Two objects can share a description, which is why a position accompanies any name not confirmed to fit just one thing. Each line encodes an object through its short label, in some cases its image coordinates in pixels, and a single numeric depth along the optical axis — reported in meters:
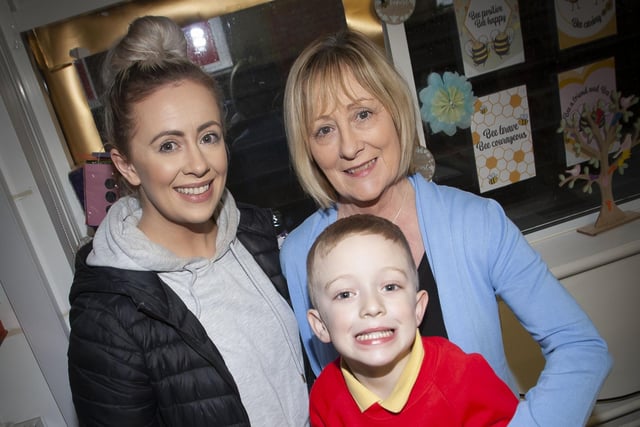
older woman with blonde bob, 1.13
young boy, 1.04
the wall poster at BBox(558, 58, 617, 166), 2.41
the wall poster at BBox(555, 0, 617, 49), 2.33
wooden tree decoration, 2.43
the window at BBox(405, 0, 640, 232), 2.26
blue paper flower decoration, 2.30
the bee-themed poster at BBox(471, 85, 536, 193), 2.38
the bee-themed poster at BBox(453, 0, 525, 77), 2.25
